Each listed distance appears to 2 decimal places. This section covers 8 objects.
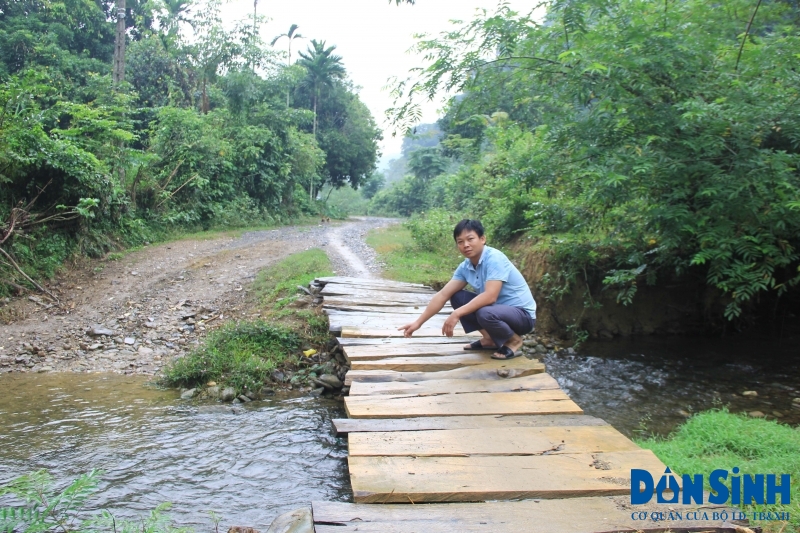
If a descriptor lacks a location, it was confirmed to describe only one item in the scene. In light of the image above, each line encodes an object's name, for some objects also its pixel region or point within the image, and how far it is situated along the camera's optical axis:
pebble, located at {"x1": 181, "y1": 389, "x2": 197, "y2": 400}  5.71
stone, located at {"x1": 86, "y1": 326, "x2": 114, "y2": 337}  7.75
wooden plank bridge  2.55
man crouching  4.64
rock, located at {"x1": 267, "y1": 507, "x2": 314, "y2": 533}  2.59
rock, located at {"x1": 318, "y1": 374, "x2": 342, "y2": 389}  6.02
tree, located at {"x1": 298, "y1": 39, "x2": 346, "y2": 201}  32.59
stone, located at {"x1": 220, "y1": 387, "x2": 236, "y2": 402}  5.67
